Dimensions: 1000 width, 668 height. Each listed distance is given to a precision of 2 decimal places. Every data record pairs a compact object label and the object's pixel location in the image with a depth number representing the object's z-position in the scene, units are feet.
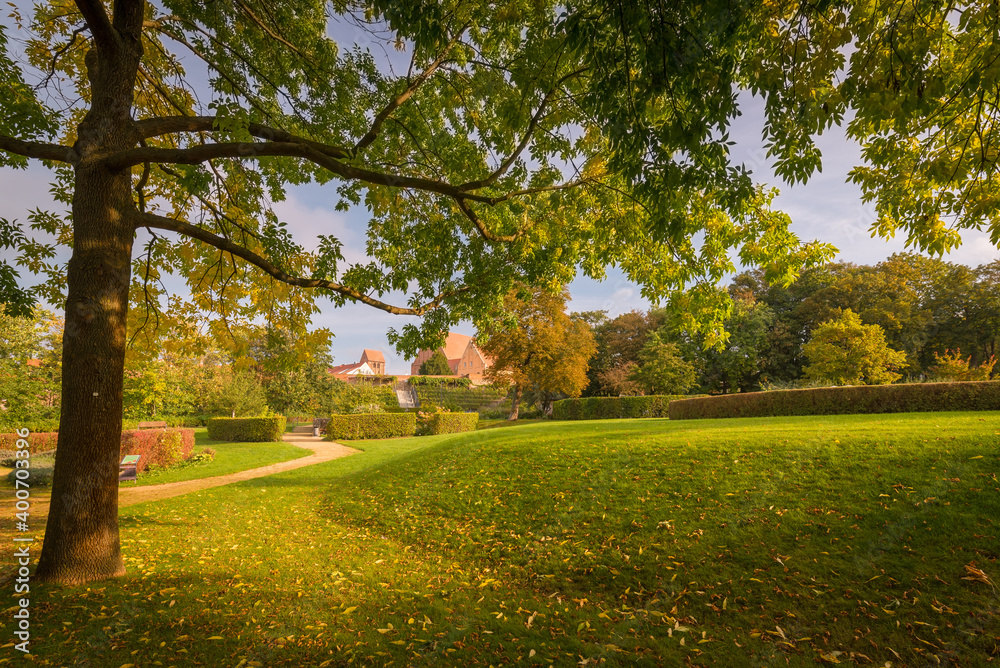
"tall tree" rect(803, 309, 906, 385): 60.39
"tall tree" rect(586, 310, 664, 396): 112.27
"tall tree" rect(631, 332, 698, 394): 87.97
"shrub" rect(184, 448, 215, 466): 48.82
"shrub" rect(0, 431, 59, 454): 42.35
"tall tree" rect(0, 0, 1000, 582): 11.57
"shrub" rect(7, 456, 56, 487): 35.94
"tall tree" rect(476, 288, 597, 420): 89.92
